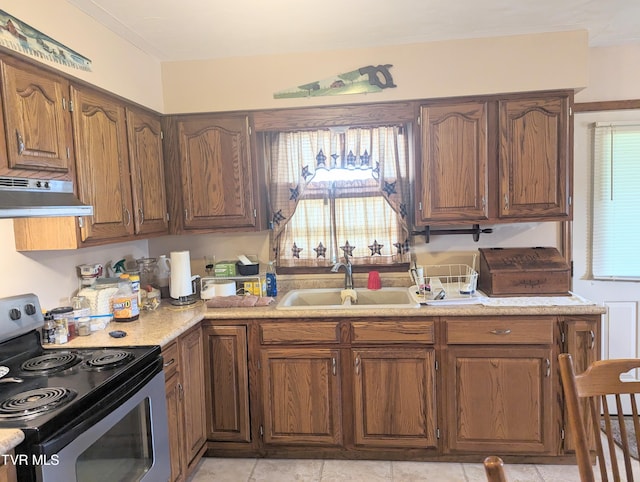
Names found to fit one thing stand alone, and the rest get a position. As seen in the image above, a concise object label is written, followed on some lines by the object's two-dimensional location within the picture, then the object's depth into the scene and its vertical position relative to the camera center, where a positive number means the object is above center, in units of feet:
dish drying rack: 8.21 -1.55
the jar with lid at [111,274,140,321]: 7.51 -1.49
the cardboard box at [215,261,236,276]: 9.63 -1.17
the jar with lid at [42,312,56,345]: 6.43 -1.61
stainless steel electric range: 4.23 -2.01
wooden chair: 3.84 -1.75
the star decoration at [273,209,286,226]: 9.90 -0.05
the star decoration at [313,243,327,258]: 9.97 -0.86
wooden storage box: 8.33 -1.36
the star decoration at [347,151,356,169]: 9.57 +1.15
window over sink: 9.55 +0.38
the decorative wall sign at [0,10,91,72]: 5.26 +2.39
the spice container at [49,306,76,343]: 6.50 -1.49
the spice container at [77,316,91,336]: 6.85 -1.66
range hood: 4.72 +0.29
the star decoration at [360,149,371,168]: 9.57 +1.16
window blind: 9.09 +0.03
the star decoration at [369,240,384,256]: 9.80 -0.81
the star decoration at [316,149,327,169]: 9.62 +1.18
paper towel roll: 8.63 -1.14
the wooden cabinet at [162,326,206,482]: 6.89 -3.11
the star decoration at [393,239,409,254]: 9.71 -0.82
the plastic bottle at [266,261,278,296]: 9.48 -1.51
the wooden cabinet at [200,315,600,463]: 7.70 -3.21
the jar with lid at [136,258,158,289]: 9.52 -1.12
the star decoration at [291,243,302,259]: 10.02 -0.85
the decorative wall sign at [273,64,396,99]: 8.58 +2.55
